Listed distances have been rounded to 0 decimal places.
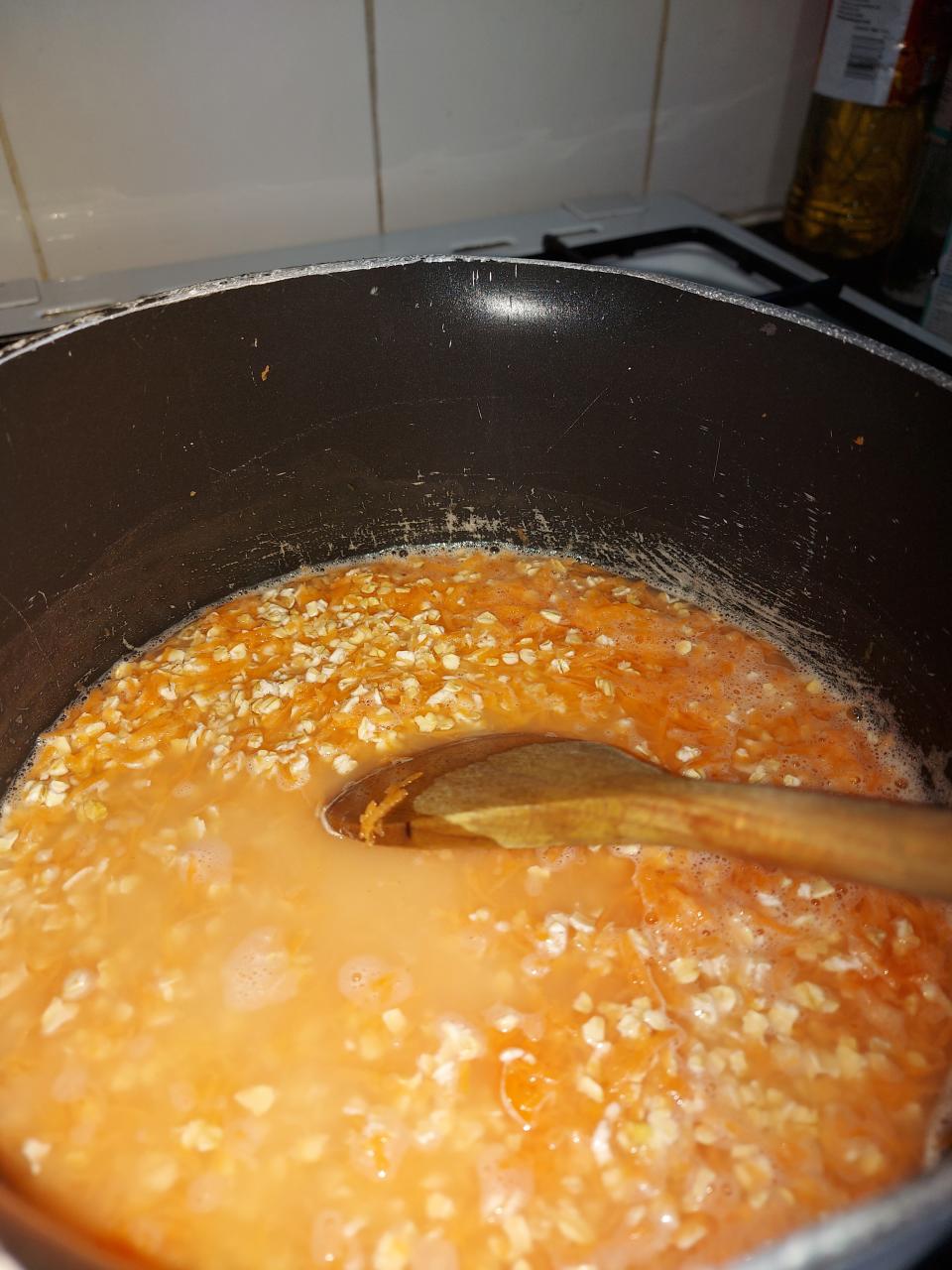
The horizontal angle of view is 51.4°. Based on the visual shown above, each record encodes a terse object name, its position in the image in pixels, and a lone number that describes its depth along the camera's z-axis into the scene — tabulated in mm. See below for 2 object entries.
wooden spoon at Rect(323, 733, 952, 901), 227
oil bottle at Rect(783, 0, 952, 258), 442
